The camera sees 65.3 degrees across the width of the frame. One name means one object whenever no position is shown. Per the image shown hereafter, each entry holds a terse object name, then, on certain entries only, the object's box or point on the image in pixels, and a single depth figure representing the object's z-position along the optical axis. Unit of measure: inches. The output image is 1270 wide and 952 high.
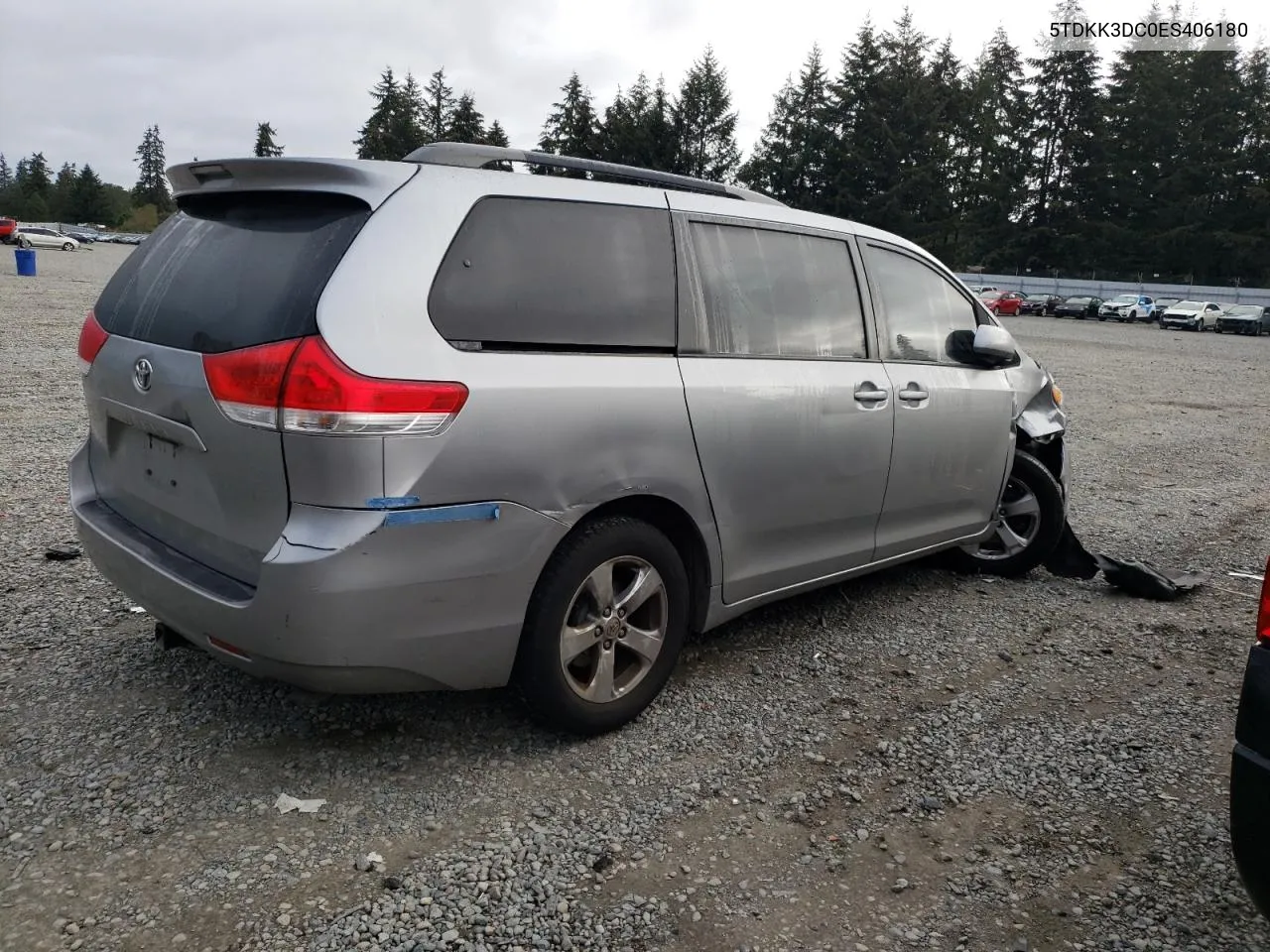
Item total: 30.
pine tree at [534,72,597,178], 2541.8
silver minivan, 105.3
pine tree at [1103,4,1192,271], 2706.7
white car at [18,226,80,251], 2142.0
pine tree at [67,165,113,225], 4293.8
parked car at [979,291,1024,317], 1887.3
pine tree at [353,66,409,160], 2812.5
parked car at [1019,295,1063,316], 2065.7
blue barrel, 1096.8
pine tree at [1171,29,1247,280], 2632.9
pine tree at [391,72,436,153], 2802.7
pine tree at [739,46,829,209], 2600.9
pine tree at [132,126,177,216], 5078.7
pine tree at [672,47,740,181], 2591.0
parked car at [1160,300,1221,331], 1717.5
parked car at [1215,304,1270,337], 1690.5
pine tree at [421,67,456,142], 3255.4
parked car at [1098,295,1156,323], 1887.3
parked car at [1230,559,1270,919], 83.9
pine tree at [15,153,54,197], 4328.2
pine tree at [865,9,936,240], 2512.3
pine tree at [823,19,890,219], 2532.0
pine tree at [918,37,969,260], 2541.8
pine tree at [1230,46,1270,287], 2527.1
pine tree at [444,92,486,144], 2881.2
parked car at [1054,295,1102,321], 1958.7
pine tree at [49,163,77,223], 4328.2
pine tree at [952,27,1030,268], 2896.2
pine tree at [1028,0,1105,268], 2837.1
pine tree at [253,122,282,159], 2988.2
